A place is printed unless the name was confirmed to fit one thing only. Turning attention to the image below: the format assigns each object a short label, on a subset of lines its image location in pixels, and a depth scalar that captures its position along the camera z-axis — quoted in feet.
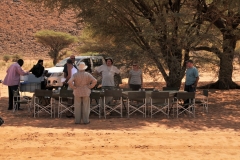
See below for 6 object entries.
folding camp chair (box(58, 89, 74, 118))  34.09
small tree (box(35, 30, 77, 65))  140.67
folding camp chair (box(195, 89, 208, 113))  37.47
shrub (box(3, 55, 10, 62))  164.44
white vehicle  56.59
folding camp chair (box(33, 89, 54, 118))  34.38
